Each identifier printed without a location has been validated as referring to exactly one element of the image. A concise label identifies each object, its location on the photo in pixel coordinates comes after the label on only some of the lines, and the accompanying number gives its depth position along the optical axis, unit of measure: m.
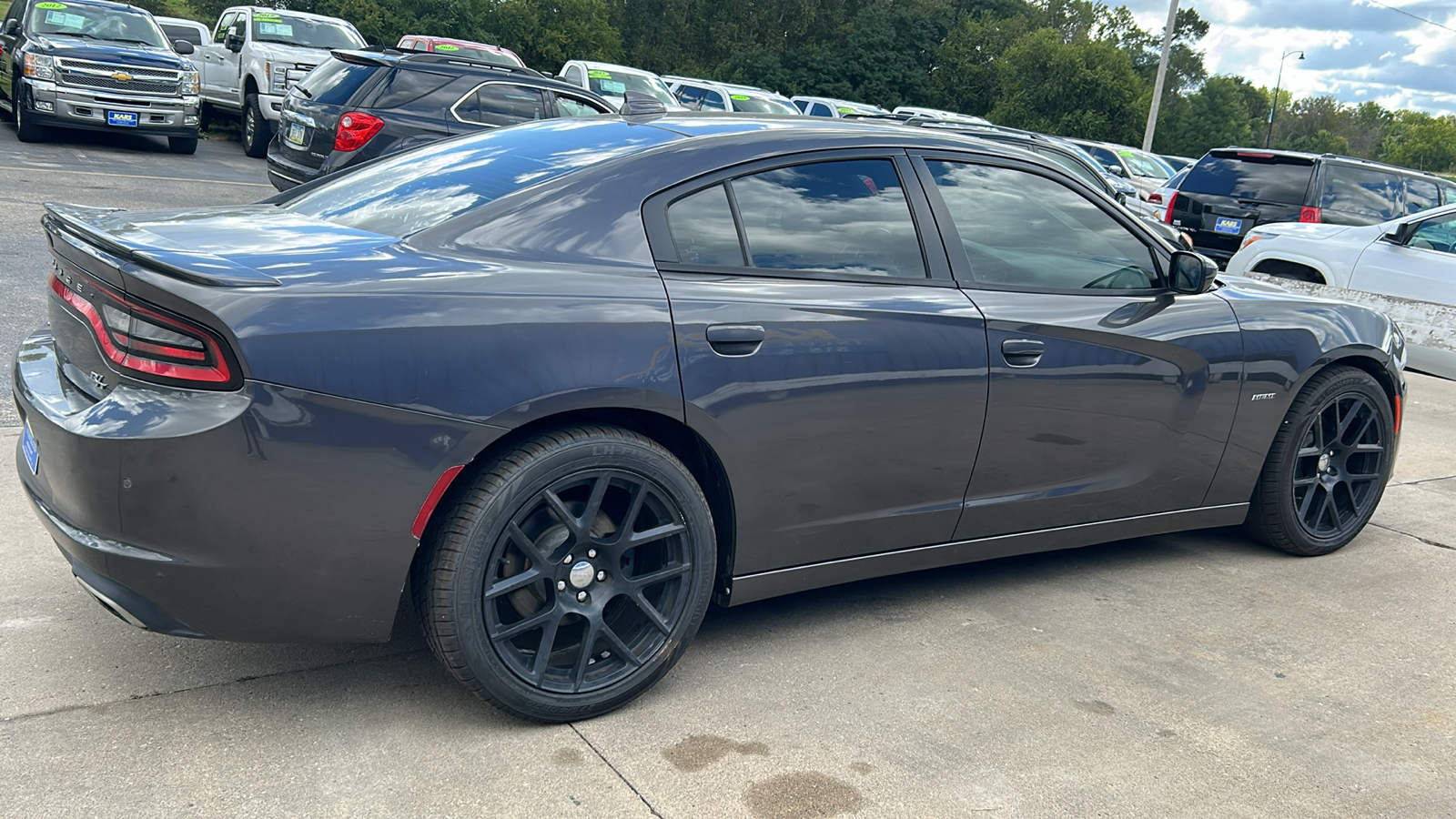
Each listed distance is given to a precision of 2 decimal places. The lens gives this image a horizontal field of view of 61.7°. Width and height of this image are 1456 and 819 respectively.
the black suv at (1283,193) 12.30
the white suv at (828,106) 26.23
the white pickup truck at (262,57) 17.09
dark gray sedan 2.64
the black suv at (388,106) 10.48
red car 19.47
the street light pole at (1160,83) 34.84
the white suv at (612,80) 20.73
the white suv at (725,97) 22.91
